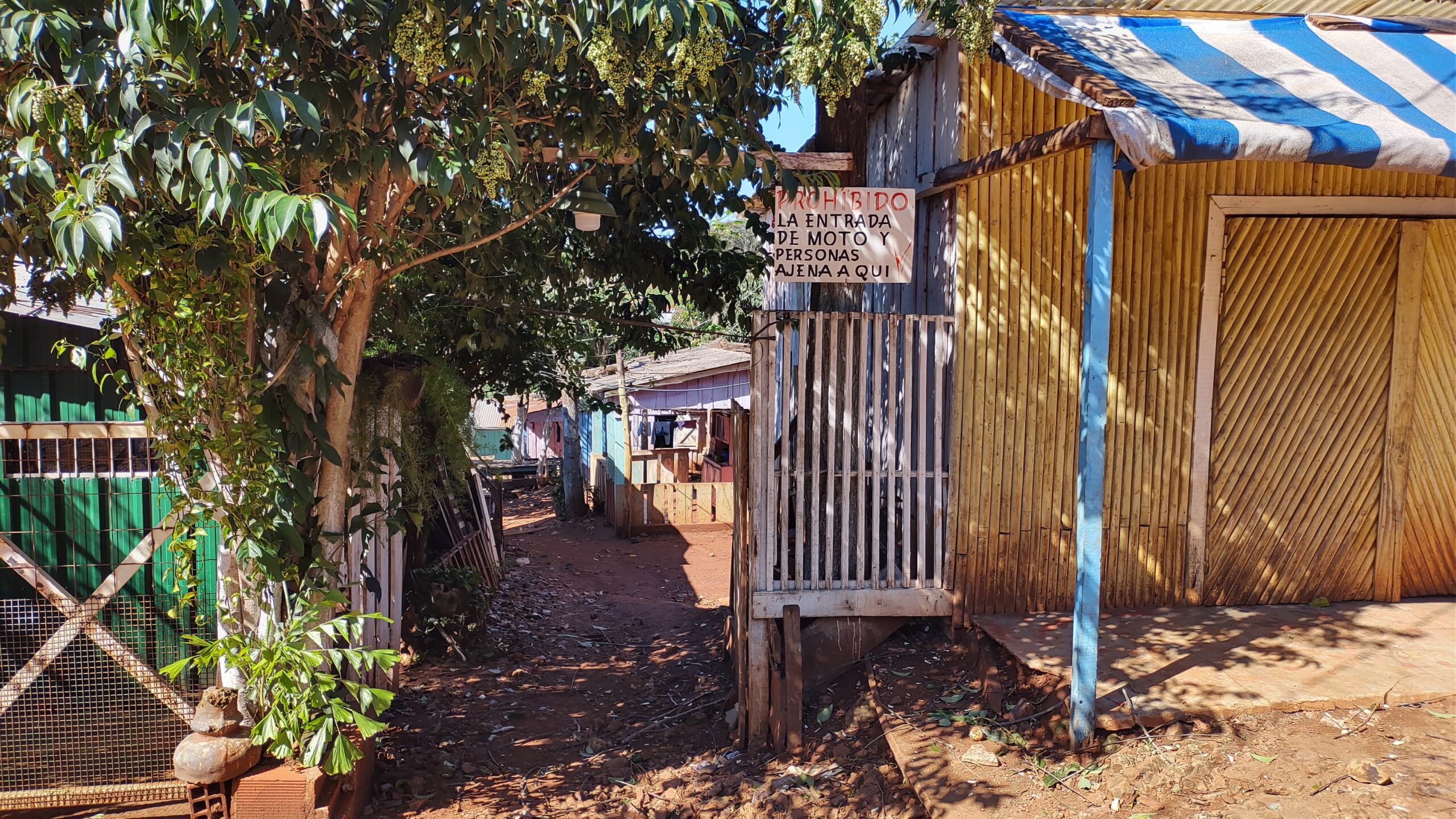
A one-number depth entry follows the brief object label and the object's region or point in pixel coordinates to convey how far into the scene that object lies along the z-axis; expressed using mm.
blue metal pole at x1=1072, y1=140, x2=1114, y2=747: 4160
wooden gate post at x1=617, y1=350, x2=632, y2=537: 15055
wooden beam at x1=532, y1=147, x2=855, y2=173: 5461
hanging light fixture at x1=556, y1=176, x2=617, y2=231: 4320
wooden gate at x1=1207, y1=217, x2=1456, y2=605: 5613
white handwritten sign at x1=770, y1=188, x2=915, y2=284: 5461
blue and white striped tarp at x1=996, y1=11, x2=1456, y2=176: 3947
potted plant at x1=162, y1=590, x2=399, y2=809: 3926
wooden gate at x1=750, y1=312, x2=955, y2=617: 5492
